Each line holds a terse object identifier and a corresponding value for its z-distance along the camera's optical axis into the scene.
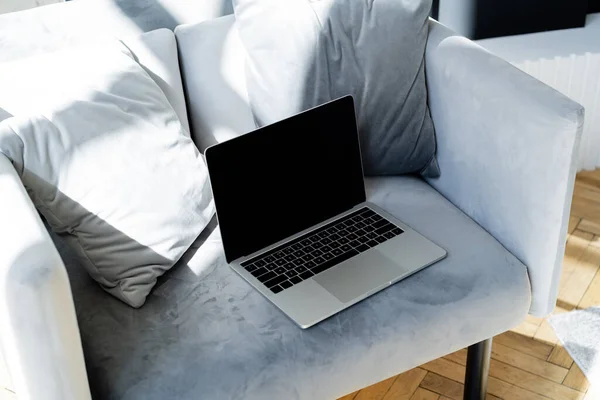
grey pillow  1.41
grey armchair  0.99
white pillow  1.18
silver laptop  1.25
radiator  1.98
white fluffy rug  1.59
